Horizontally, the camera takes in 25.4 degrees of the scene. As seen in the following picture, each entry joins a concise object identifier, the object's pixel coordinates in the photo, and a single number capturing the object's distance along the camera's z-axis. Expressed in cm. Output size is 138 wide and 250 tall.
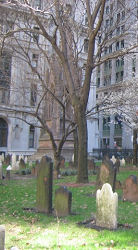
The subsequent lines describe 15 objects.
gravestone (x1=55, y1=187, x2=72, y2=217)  673
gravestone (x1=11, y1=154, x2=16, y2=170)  1909
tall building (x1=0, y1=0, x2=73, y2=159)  1575
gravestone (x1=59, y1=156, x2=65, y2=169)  1948
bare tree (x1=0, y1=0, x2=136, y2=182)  1215
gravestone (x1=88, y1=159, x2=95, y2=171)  1883
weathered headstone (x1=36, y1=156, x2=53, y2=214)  705
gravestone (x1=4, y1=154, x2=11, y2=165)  2231
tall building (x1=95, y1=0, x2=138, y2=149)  3268
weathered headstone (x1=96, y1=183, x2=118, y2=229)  581
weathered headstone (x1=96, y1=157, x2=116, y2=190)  868
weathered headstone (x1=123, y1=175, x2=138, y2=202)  869
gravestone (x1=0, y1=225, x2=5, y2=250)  338
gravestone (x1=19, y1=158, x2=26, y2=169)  1969
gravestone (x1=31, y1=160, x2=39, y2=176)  1548
